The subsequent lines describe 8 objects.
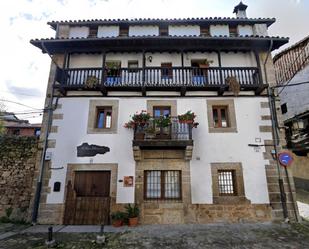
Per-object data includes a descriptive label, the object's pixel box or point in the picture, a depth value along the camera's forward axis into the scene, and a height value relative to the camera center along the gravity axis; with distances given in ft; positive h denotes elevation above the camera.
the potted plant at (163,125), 24.87 +6.82
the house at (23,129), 74.38 +18.70
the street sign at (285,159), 24.57 +2.19
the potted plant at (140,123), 24.82 +7.11
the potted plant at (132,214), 22.67 -5.02
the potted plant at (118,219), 22.48 -5.58
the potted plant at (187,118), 24.95 +7.81
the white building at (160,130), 24.06 +6.37
